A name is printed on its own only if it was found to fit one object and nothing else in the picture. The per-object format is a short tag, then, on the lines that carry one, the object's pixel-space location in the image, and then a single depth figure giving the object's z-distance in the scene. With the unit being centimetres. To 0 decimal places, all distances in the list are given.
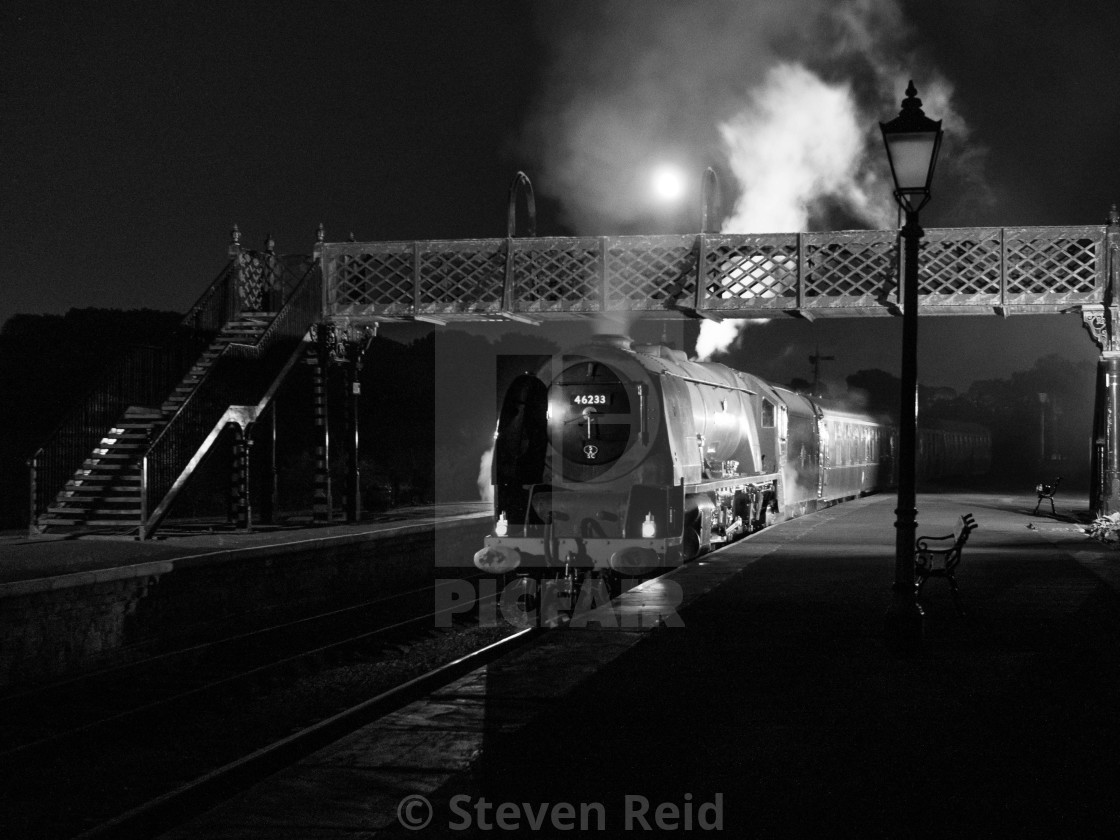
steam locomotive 1412
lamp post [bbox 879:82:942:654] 895
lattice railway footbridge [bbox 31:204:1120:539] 1942
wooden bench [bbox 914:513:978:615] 1112
